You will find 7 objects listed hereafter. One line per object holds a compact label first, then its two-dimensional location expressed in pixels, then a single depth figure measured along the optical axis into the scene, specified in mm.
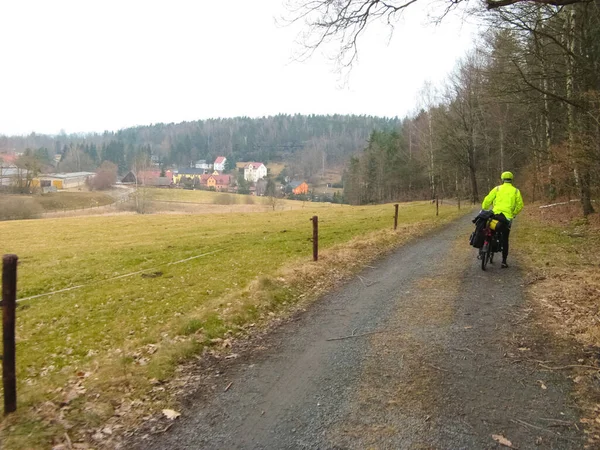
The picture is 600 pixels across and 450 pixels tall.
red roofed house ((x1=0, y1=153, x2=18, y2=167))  71312
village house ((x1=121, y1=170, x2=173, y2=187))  69669
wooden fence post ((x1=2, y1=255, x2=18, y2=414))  3662
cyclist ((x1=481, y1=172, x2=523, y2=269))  8812
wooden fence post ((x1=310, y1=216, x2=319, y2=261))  10391
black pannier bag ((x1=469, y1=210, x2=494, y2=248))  8922
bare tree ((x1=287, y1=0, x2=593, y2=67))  7378
